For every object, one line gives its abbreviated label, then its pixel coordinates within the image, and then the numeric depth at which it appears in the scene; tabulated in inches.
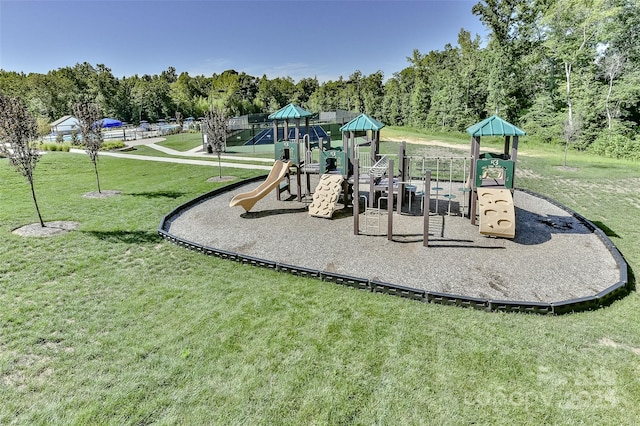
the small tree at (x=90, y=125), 469.1
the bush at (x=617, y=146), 881.5
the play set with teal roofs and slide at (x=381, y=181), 339.8
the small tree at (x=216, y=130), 629.3
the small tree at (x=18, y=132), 322.0
